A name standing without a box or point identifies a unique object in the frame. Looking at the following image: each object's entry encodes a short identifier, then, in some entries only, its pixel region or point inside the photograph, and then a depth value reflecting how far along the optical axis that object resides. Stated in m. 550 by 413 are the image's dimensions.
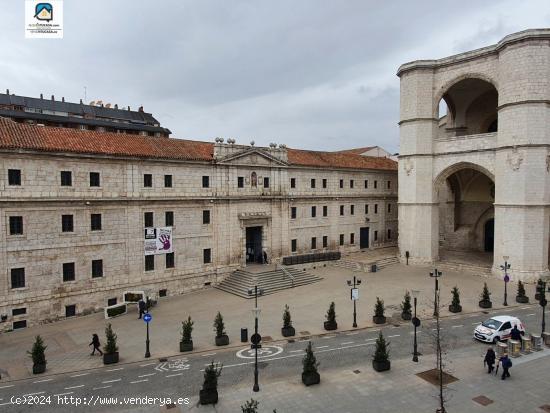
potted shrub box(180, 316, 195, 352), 19.56
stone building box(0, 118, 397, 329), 24.11
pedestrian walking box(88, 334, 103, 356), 19.23
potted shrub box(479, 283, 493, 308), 25.98
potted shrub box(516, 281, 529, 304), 27.22
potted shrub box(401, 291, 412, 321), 23.80
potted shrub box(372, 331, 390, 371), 16.62
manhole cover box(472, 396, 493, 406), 14.04
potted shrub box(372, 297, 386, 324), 23.22
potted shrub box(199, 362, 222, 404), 14.27
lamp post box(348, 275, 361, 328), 22.58
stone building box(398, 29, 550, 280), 31.55
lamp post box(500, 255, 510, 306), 25.63
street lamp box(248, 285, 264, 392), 15.16
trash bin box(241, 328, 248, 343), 20.92
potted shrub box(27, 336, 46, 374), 17.38
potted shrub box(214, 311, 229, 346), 20.38
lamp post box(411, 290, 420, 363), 17.70
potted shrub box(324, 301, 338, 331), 22.27
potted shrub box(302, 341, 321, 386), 15.52
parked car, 19.52
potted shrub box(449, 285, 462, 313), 25.22
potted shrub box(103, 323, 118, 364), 18.31
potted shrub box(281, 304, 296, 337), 21.47
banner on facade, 29.41
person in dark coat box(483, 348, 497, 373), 15.98
